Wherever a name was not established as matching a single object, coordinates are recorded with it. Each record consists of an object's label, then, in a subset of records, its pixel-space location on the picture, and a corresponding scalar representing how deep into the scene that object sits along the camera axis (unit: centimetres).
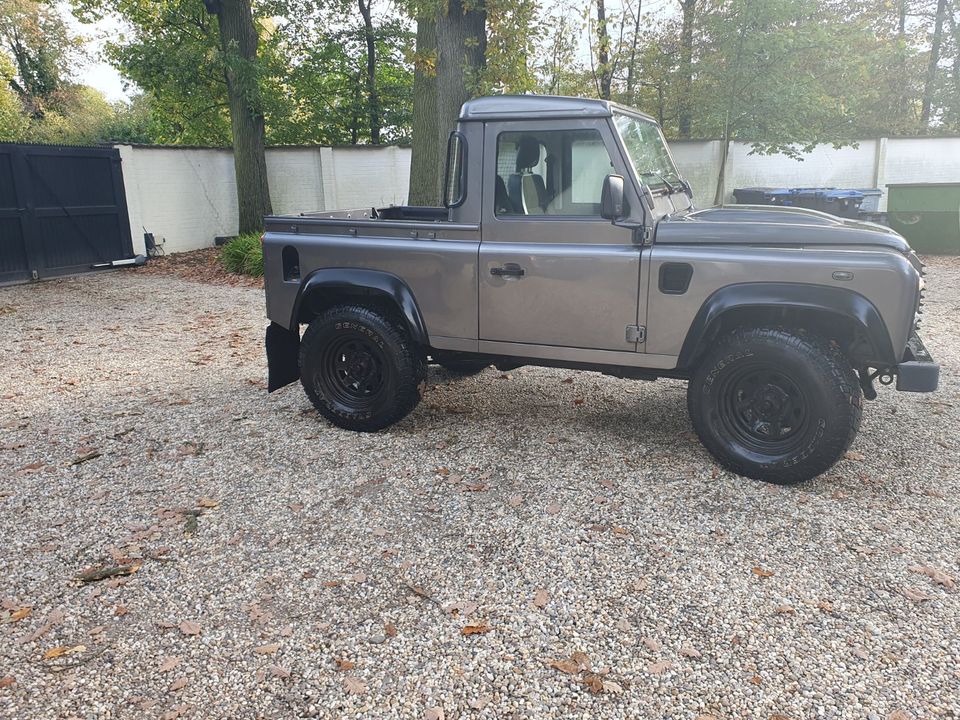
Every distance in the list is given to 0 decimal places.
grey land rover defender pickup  412
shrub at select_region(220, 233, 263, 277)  1323
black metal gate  1243
